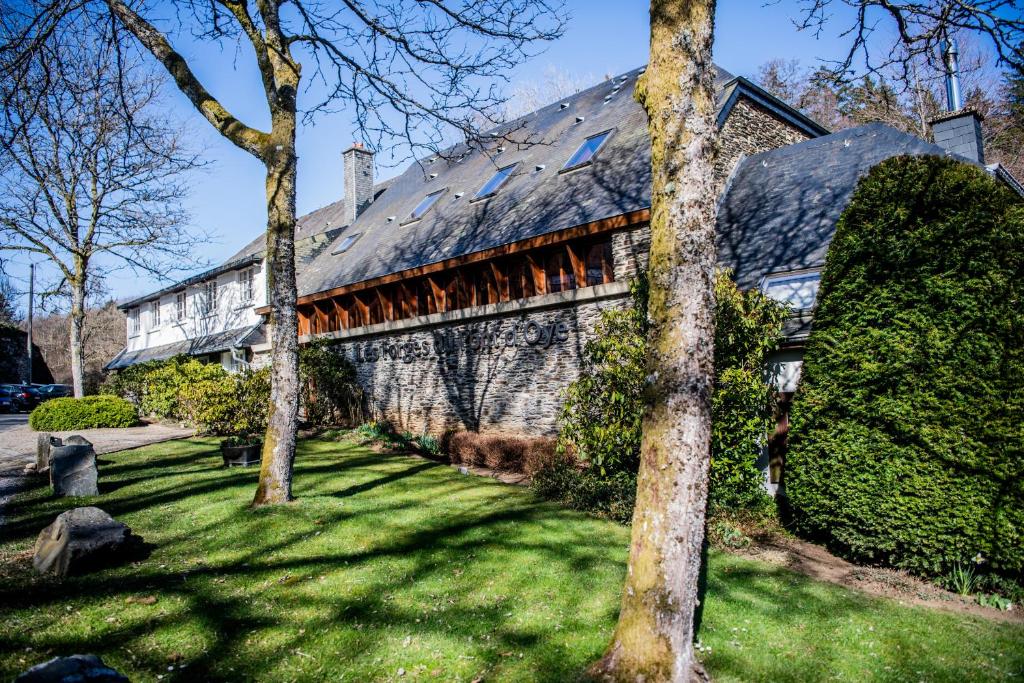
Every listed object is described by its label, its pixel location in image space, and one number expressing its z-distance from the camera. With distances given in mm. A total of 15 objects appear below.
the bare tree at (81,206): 17828
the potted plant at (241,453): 10805
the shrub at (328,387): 17969
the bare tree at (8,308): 34031
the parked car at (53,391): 32406
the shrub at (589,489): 8555
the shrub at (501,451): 11242
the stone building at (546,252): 11000
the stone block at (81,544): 5398
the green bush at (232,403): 14555
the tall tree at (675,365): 3814
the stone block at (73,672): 2709
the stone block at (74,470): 8250
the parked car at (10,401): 29828
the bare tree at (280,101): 7637
